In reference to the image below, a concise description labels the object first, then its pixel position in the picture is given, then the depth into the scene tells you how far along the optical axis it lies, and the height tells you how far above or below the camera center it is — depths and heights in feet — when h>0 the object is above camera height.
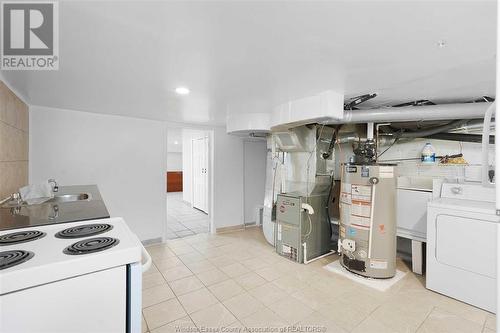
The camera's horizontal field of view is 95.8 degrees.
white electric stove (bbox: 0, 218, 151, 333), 2.39 -1.41
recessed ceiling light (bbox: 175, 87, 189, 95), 7.31 +2.46
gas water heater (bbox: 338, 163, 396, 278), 8.50 -2.19
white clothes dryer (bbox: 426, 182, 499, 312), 6.77 -2.56
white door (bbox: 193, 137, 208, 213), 19.06 -0.91
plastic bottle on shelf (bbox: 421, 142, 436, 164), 9.97 +0.48
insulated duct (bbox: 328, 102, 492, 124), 7.54 +1.83
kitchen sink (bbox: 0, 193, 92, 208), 6.04 -1.12
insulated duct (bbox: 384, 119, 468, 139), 9.16 +1.46
